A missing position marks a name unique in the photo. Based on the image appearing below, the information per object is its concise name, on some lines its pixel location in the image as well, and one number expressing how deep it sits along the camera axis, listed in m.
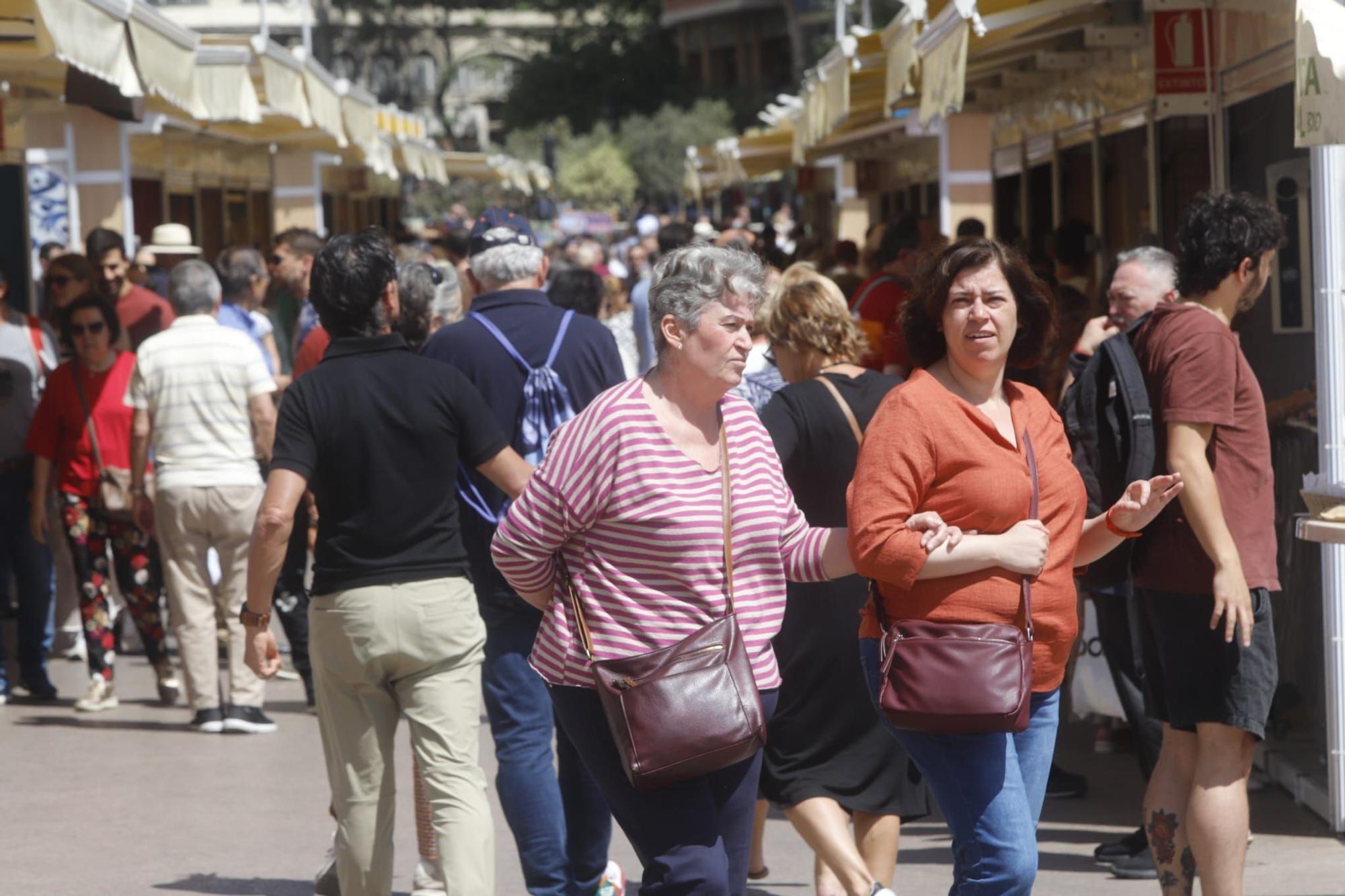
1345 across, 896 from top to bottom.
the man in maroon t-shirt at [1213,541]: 9.54
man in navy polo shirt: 10.54
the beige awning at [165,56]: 17.52
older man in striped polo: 16.16
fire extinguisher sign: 16.84
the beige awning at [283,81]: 23.78
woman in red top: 17.44
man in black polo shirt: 9.57
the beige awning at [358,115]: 30.58
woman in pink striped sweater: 7.79
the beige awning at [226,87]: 21.55
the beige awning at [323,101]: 26.50
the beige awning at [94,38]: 15.25
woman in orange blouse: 7.75
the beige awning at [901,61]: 18.23
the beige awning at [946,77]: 15.16
